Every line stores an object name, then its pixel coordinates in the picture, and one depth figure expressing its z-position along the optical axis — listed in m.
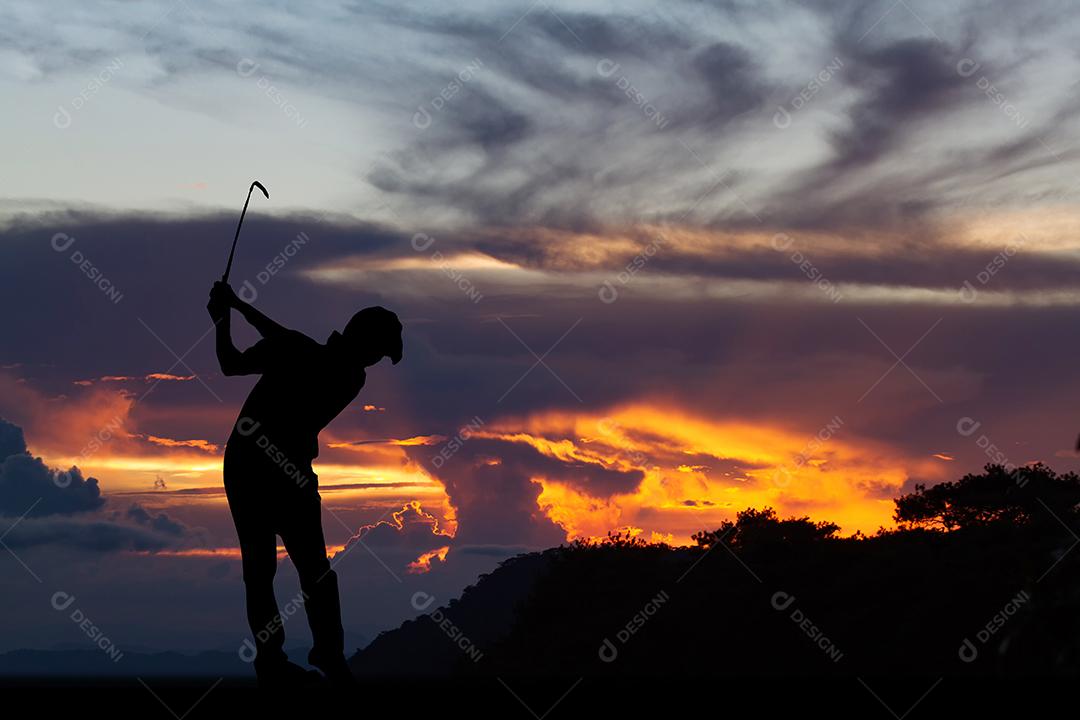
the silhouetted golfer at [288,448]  10.04
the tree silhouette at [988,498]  58.16
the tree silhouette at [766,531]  60.91
